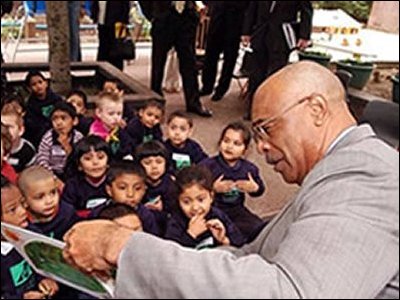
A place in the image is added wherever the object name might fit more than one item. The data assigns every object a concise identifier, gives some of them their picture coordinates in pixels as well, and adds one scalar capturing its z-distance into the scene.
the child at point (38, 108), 4.23
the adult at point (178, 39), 5.73
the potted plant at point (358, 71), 6.65
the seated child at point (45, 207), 2.61
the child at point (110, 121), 3.91
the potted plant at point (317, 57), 6.78
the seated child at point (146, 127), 3.93
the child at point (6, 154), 2.97
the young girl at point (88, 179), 3.11
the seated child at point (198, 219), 2.70
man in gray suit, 0.97
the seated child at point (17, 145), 3.49
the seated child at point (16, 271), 2.40
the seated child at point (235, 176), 3.37
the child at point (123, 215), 2.43
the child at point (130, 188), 2.88
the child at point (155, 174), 3.23
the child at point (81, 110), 4.11
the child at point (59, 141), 3.68
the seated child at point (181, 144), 3.68
